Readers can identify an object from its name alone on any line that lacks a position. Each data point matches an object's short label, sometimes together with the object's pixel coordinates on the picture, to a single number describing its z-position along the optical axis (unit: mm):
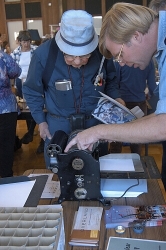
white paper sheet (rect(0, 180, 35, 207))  943
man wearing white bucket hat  1462
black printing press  1078
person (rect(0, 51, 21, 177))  2262
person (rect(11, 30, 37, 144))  4227
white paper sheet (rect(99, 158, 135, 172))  1183
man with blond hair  967
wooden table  898
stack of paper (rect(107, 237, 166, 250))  840
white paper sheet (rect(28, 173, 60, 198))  1170
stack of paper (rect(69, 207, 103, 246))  887
